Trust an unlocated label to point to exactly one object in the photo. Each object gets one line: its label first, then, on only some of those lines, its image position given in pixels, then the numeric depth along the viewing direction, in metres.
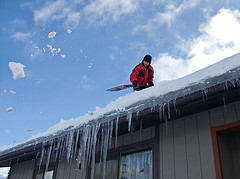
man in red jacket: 6.09
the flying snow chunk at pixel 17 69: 8.04
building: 3.18
